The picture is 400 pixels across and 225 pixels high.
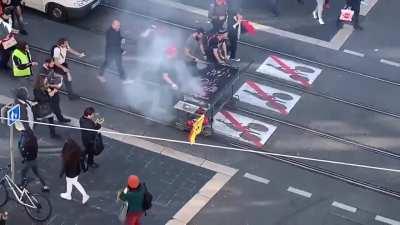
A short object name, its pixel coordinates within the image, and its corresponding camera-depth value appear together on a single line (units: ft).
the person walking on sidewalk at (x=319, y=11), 71.72
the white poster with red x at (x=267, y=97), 61.11
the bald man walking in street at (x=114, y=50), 60.29
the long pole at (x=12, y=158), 48.11
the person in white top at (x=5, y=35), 62.03
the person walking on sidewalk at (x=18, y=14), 67.51
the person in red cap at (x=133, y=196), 44.80
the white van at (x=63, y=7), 69.21
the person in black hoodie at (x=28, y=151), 48.55
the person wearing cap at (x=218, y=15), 64.13
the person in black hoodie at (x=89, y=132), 50.21
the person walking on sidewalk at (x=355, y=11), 70.44
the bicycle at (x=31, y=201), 48.03
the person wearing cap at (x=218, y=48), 61.46
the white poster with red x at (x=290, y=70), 64.39
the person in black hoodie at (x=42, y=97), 54.19
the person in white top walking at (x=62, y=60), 57.31
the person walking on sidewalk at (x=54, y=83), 55.21
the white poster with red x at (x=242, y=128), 57.57
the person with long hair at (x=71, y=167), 47.09
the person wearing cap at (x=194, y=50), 59.06
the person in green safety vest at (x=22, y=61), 59.16
